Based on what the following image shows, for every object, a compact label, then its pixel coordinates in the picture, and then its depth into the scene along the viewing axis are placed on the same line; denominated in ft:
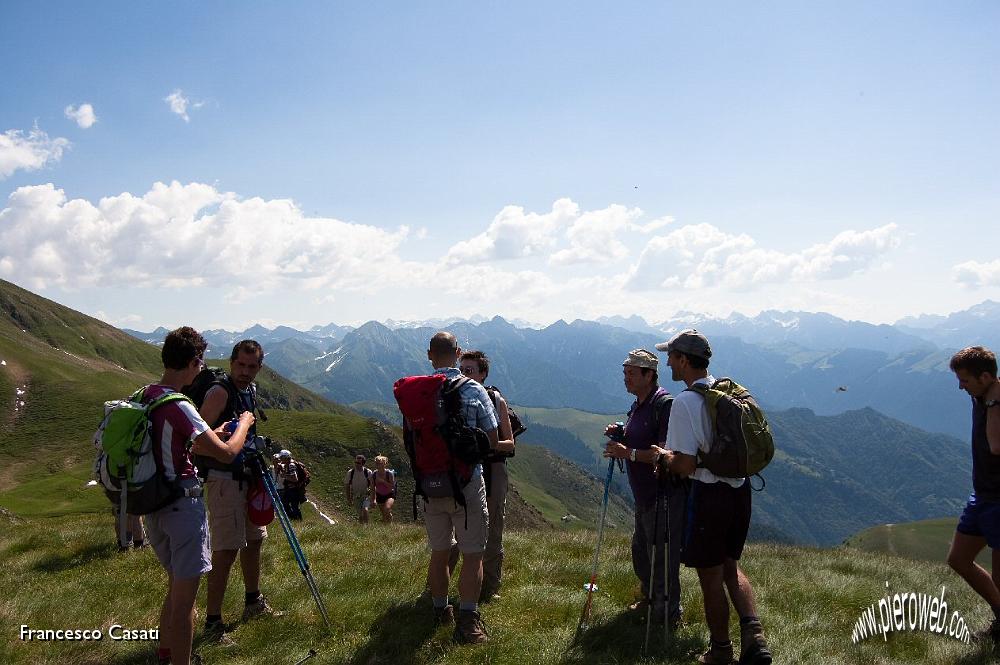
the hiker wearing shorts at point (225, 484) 22.68
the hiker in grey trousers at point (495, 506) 26.25
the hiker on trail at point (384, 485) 57.93
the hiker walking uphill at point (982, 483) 21.77
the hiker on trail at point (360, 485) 61.62
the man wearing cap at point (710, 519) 19.31
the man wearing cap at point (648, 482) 22.95
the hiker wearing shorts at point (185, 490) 18.07
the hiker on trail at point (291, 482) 39.04
